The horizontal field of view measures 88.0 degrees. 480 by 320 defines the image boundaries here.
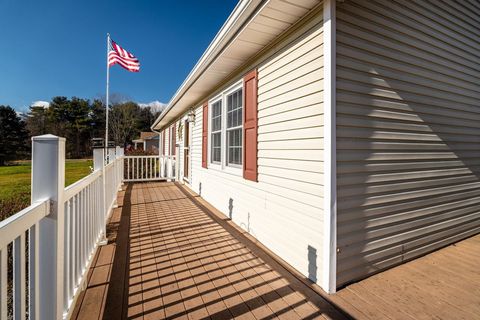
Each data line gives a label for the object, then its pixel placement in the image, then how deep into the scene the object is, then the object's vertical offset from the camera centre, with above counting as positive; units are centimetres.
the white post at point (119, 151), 598 +13
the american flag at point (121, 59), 855 +341
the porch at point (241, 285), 191 -117
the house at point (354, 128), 222 +33
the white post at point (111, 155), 470 +3
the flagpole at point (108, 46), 888 +397
